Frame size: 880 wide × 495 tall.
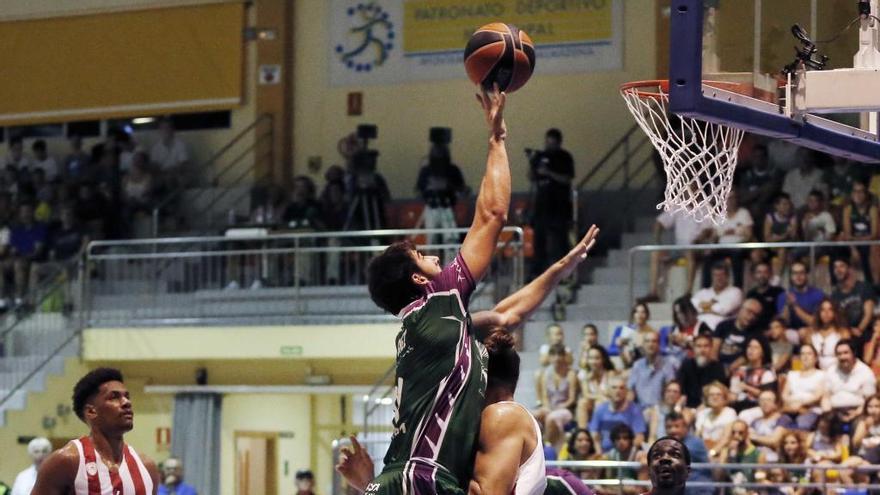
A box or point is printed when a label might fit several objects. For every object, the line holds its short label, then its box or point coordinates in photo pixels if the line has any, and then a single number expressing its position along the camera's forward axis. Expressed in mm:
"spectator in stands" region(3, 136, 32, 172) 21078
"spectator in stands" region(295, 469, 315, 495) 14773
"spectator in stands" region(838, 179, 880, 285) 13633
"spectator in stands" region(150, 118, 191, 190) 20531
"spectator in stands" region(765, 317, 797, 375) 13109
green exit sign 16703
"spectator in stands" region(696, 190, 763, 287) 14109
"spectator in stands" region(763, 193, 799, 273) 14180
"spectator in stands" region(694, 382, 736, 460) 12766
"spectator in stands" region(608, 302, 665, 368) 13883
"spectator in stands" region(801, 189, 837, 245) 13984
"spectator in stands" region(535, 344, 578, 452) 13797
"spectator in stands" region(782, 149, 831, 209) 15023
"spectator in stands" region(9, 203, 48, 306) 19062
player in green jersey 5441
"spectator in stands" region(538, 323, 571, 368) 14398
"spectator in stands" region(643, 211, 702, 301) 14898
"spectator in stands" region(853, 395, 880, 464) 12094
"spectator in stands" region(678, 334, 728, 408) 13266
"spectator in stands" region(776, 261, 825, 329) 13336
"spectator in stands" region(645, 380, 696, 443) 13094
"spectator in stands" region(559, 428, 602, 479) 13086
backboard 6535
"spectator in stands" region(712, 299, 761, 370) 13383
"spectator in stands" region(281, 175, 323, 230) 17766
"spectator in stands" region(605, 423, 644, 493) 12977
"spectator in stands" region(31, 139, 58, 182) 20891
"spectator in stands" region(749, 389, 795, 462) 12492
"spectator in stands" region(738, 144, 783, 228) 14758
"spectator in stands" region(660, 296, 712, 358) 13609
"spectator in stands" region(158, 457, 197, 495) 14836
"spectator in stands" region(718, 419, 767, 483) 12469
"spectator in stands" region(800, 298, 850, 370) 12938
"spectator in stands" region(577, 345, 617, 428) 13719
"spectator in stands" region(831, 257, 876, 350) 12961
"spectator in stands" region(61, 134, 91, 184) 20578
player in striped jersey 6660
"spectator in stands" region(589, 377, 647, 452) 13367
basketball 5984
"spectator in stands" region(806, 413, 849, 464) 12242
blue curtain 17938
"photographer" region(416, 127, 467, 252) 17203
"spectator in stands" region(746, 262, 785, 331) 13523
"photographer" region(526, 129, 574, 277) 15852
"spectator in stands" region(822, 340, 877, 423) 12422
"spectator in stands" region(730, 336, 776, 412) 12969
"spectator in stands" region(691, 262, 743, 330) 13742
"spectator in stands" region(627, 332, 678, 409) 13492
